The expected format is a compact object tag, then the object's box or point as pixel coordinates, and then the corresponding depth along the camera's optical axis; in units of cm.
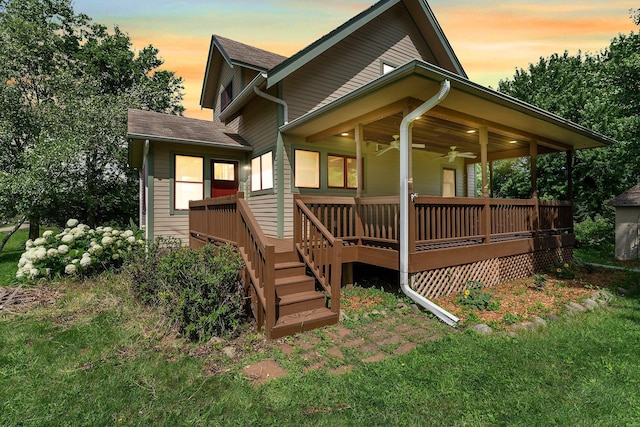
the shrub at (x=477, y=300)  518
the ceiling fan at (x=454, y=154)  914
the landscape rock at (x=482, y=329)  424
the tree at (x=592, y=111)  1203
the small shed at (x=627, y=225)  1065
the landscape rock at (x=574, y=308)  518
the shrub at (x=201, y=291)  396
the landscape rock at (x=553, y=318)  478
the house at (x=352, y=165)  497
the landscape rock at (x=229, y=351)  357
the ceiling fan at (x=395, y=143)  811
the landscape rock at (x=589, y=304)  543
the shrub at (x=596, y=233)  1348
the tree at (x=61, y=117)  1165
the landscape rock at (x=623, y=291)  630
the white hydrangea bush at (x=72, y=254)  695
